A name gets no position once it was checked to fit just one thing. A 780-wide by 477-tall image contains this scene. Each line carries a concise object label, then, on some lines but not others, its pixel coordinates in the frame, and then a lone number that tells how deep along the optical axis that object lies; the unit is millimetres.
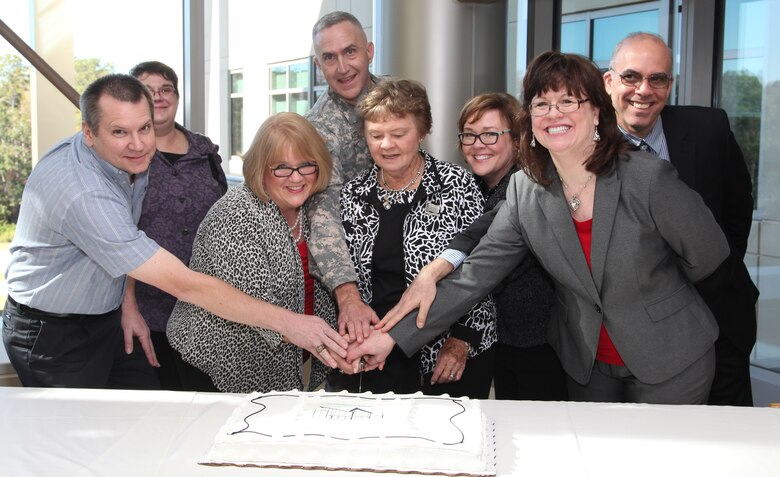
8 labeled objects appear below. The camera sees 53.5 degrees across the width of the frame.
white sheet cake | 1437
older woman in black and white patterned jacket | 2303
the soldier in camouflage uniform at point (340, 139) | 2273
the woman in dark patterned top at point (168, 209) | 2711
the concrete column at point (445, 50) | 3520
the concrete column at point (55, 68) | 3926
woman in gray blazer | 1929
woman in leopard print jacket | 2234
